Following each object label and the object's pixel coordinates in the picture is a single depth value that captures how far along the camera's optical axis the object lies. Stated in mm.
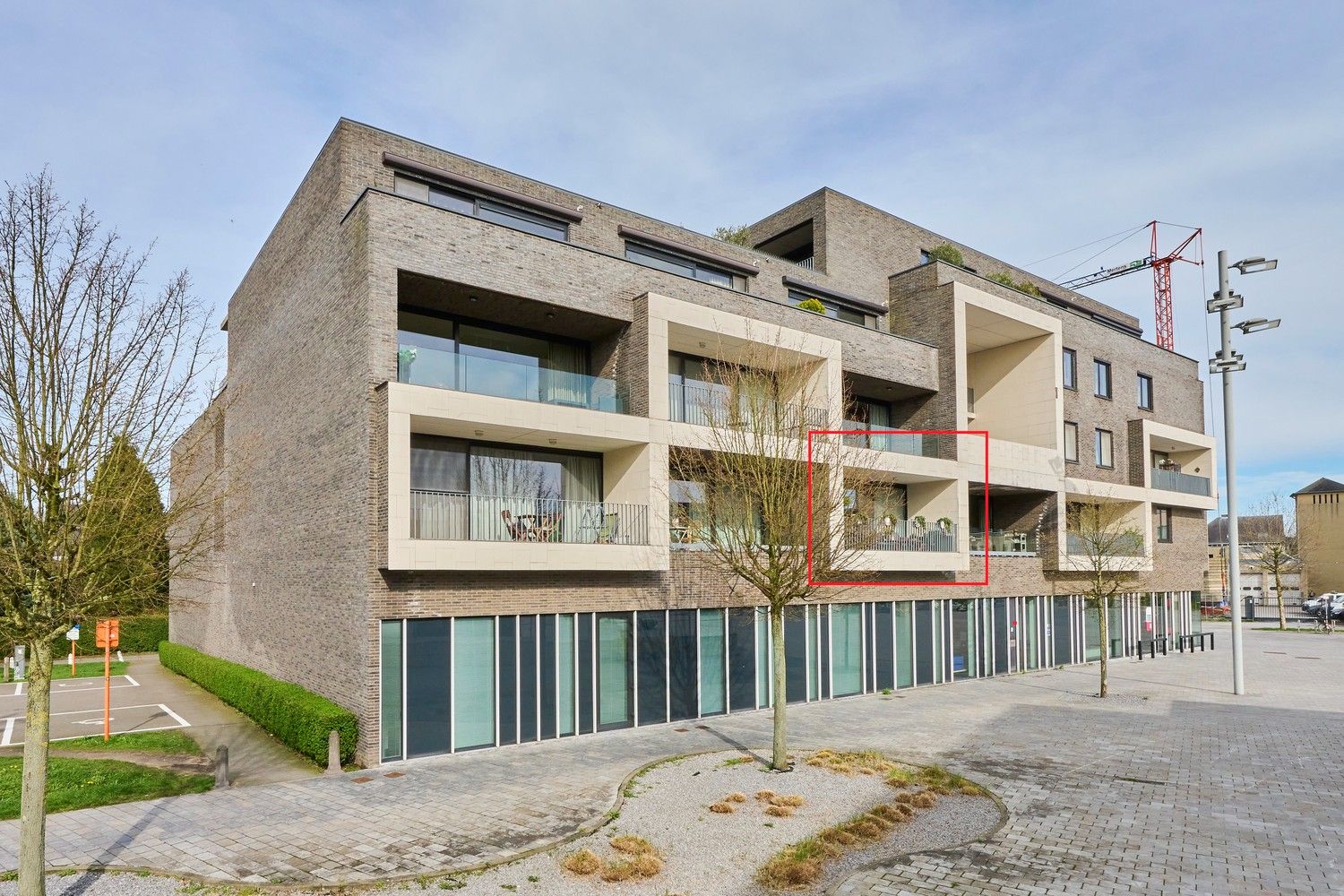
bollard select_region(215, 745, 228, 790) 12406
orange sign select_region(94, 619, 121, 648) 17797
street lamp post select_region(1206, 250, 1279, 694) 21688
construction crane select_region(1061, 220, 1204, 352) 75375
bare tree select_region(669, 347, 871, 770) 13078
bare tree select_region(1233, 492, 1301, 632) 48562
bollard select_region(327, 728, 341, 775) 13305
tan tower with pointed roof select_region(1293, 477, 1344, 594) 69562
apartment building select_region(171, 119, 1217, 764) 14586
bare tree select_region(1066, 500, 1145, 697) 25289
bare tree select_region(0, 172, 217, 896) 7035
